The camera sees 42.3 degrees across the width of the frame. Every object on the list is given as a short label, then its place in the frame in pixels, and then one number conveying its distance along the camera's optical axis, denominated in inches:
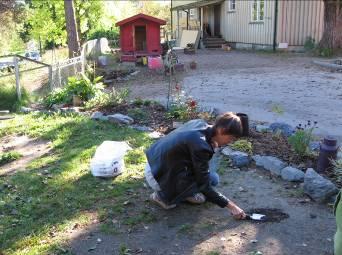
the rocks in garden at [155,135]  261.7
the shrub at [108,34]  1448.7
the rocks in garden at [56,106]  376.2
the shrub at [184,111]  285.3
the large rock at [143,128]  280.1
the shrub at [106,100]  353.2
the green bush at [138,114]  310.8
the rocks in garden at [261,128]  255.0
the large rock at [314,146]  216.4
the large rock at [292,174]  186.9
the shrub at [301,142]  205.0
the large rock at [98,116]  311.6
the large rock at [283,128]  245.9
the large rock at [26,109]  386.0
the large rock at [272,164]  197.0
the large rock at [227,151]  221.5
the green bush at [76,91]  388.5
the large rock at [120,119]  298.0
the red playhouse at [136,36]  746.2
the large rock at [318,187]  167.2
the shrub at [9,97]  421.9
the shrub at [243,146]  220.2
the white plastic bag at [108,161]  198.4
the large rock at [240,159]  209.3
